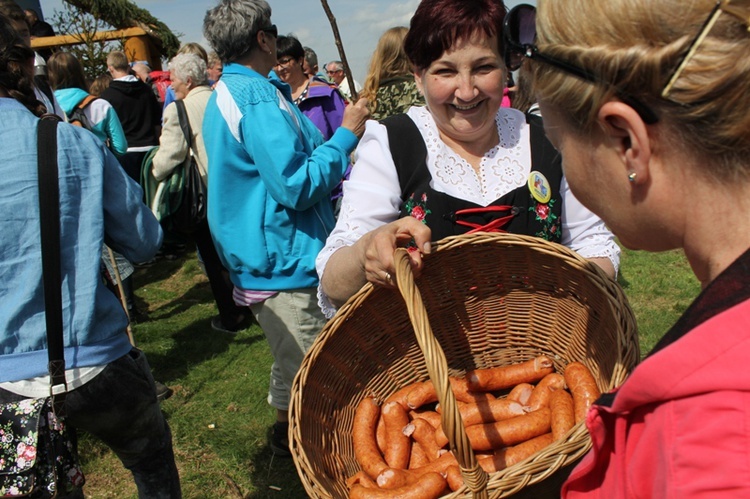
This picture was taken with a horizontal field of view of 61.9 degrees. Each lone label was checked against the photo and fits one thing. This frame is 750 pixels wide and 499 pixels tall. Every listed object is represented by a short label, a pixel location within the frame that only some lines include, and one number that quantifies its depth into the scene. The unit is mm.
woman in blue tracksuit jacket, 2510
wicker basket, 1420
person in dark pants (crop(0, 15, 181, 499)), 1723
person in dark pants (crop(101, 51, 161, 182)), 6043
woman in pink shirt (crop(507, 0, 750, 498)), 604
